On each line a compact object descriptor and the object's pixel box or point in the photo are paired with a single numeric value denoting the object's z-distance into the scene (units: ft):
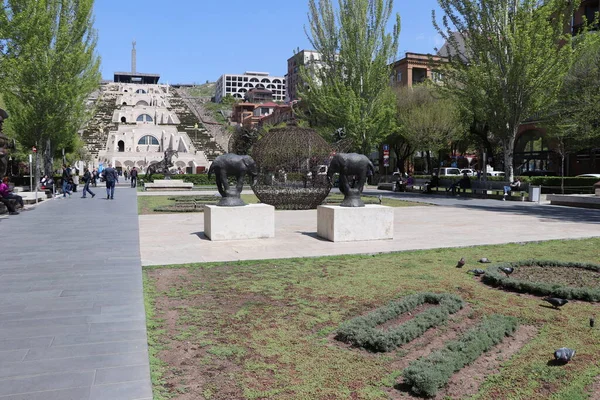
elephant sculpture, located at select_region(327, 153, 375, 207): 33.94
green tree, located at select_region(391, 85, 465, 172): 114.62
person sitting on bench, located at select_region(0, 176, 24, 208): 52.19
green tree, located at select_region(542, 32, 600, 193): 76.07
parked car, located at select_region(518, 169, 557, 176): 122.93
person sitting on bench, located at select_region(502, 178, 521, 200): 76.02
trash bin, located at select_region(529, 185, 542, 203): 71.87
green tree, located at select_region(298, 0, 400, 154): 97.30
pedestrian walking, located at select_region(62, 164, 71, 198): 86.53
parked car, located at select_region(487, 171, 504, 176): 133.90
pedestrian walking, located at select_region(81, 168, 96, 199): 81.70
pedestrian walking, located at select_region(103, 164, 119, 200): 77.30
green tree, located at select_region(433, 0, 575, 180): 74.74
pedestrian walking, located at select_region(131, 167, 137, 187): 120.16
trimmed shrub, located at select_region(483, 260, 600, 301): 18.33
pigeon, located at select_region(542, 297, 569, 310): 16.92
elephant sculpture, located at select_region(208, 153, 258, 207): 34.40
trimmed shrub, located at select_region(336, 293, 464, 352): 13.51
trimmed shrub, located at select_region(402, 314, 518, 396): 10.78
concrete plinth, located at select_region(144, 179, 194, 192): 106.52
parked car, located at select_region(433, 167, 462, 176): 149.89
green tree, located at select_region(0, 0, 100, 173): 85.87
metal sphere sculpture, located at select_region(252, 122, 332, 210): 55.77
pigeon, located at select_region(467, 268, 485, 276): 22.50
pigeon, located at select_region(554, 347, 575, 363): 12.23
